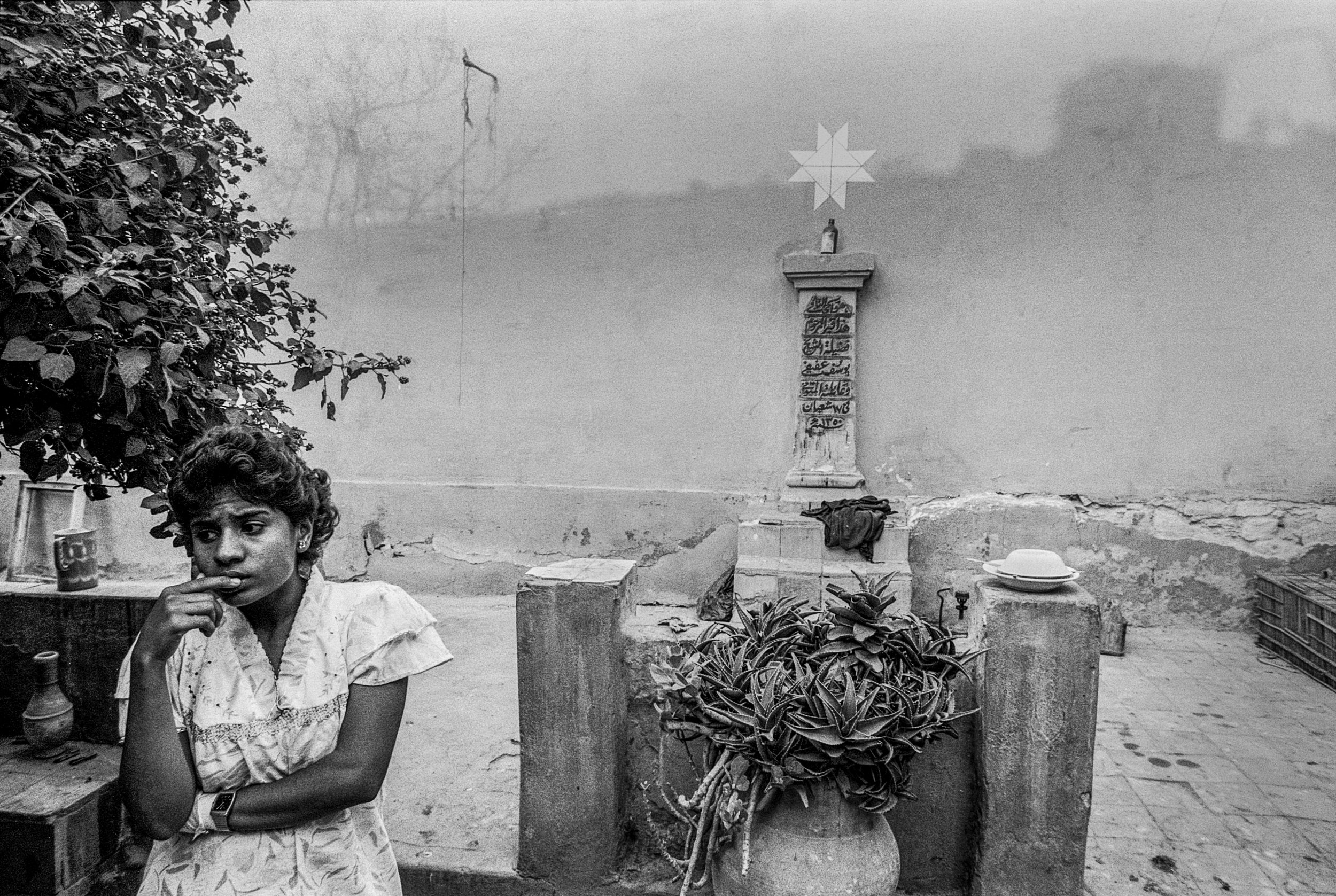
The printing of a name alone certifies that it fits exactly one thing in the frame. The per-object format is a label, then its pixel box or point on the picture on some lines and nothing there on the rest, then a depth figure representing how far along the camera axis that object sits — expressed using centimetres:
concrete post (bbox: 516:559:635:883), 224
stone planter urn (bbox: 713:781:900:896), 182
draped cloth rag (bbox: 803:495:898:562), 562
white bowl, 208
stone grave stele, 573
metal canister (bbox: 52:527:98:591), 295
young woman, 128
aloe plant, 176
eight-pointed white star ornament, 619
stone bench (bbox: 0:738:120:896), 232
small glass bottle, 611
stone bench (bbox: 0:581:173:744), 288
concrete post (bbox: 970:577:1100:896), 204
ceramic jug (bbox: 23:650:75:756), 267
